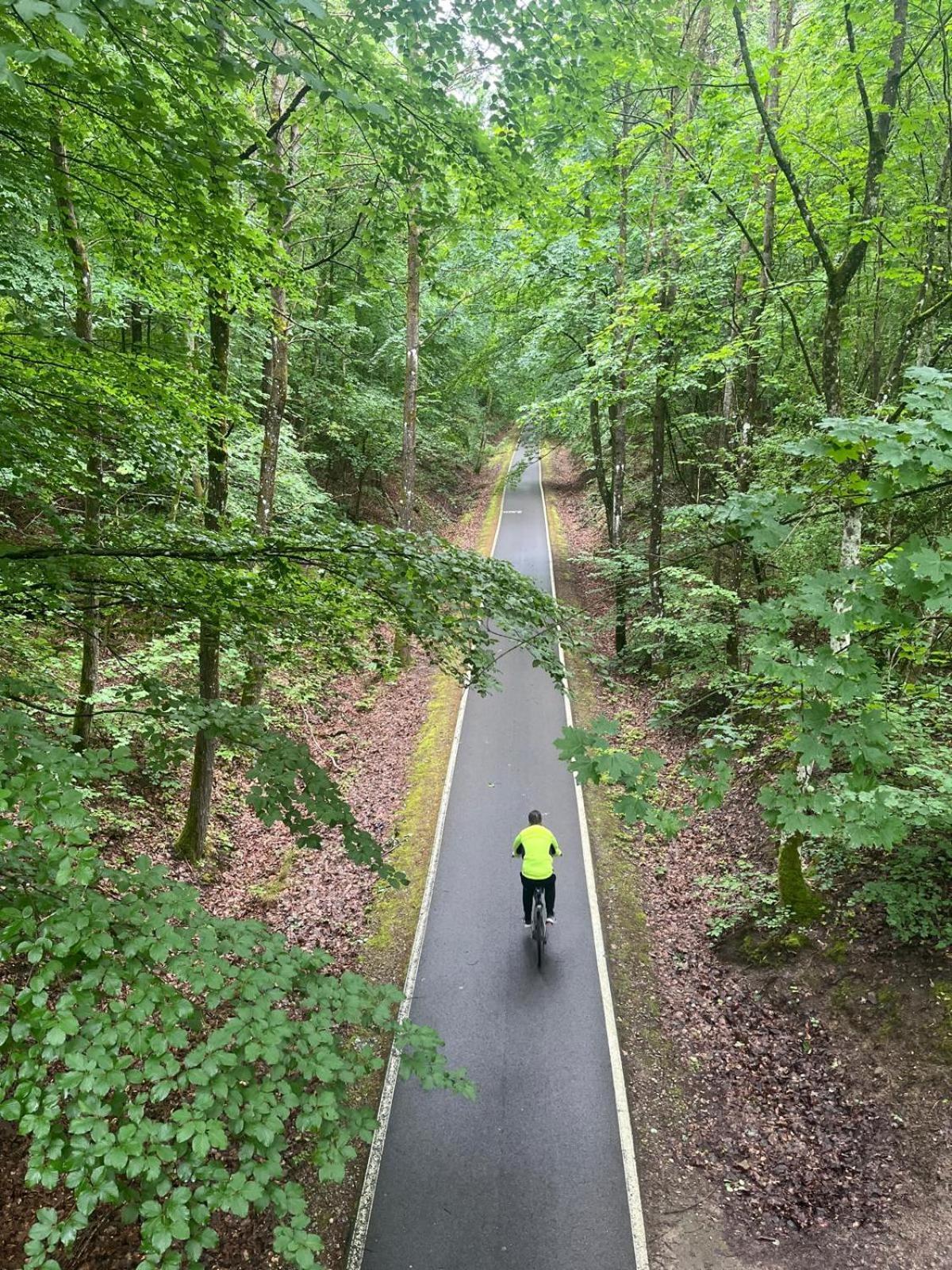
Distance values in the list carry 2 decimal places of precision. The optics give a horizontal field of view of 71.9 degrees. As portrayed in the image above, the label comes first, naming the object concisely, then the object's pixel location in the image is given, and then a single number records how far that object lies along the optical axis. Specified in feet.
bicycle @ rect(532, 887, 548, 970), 26.81
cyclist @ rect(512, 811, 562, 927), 26.61
